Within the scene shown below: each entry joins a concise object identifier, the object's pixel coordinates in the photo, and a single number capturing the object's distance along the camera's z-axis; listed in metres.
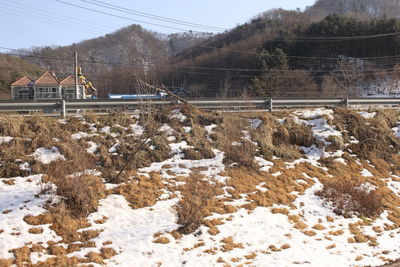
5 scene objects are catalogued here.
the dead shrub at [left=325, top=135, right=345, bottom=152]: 12.98
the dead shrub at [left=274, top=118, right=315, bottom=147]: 13.03
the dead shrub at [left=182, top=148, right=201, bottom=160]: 11.05
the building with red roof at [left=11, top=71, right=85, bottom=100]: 48.59
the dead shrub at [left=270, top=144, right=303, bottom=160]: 12.09
